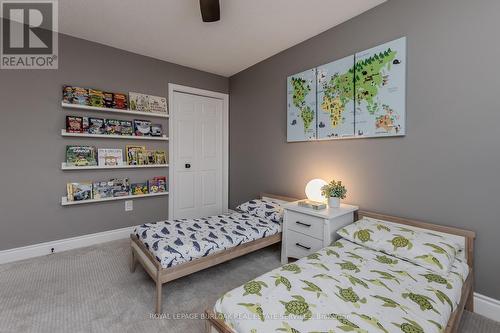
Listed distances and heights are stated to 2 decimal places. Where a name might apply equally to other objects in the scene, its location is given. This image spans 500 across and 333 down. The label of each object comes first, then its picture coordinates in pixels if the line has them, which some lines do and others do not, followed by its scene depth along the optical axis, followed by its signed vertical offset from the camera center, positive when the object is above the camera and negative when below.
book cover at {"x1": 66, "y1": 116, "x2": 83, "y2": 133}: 2.70 +0.48
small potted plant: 2.30 -0.29
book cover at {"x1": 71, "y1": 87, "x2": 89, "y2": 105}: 2.72 +0.82
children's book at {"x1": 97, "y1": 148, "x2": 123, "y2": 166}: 2.93 +0.12
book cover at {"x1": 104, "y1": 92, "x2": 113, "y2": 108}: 2.92 +0.83
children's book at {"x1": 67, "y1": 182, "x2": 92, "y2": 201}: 2.75 -0.31
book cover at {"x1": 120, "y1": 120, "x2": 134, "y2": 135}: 3.07 +0.51
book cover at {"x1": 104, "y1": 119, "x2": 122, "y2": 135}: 2.95 +0.50
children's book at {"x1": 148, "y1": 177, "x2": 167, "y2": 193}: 3.35 -0.28
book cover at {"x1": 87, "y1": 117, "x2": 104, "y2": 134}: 2.84 +0.49
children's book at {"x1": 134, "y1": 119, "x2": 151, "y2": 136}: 3.18 +0.52
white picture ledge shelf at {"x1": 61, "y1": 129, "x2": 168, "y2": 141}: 2.68 +0.37
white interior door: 3.59 +0.16
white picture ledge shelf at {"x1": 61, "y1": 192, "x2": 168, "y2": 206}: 2.72 -0.43
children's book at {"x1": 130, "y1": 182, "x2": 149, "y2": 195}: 3.20 -0.32
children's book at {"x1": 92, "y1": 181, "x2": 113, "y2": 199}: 2.90 -0.31
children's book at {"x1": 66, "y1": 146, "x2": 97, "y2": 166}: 2.72 +0.12
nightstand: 2.09 -0.59
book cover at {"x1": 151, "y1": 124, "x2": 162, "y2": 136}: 3.30 +0.51
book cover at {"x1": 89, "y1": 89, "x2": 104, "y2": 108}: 2.82 +0.83
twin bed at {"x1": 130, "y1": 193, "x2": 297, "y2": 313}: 1.78 -0.67
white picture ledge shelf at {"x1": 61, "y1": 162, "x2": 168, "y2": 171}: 2.69 -0.02
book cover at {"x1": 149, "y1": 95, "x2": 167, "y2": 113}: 3.29 +0.88
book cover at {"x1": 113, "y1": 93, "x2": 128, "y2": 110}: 3.00 +0.84
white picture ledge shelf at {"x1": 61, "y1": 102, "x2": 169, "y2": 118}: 2.69 +0.70
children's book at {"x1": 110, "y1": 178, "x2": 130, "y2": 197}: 3.05 -0.28
